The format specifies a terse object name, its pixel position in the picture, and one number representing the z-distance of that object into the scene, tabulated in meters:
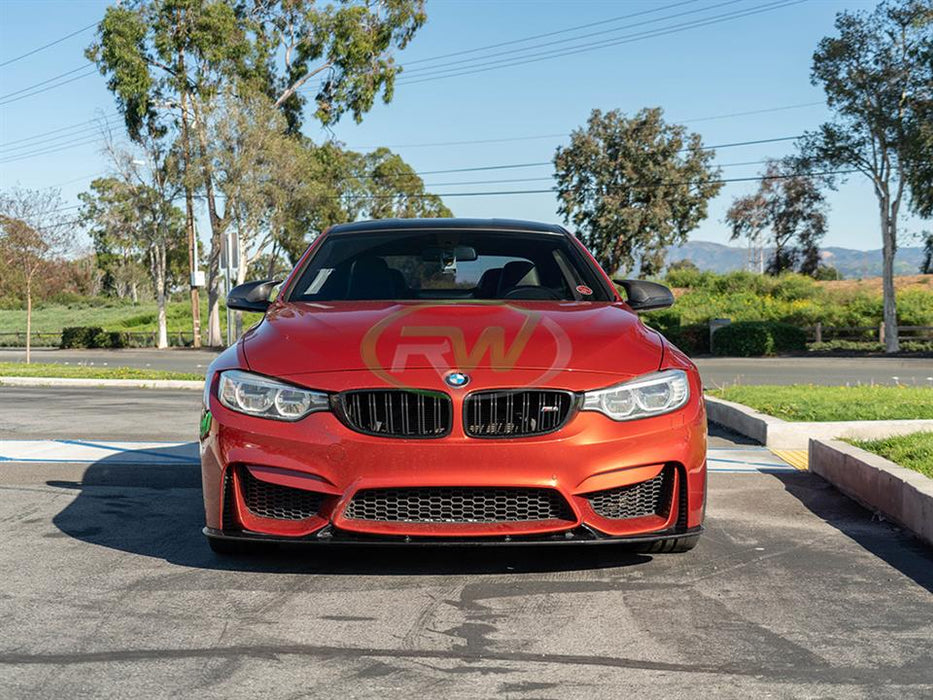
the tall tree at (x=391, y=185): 72.06
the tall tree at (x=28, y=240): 34.02
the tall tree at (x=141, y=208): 46.06
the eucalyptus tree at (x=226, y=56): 44.34
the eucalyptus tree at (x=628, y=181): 55.00
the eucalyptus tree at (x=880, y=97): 33.53
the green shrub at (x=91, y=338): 51.38
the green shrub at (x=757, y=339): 34.03
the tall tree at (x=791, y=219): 70.25
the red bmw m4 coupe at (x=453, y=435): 4.18
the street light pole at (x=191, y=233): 44.50
